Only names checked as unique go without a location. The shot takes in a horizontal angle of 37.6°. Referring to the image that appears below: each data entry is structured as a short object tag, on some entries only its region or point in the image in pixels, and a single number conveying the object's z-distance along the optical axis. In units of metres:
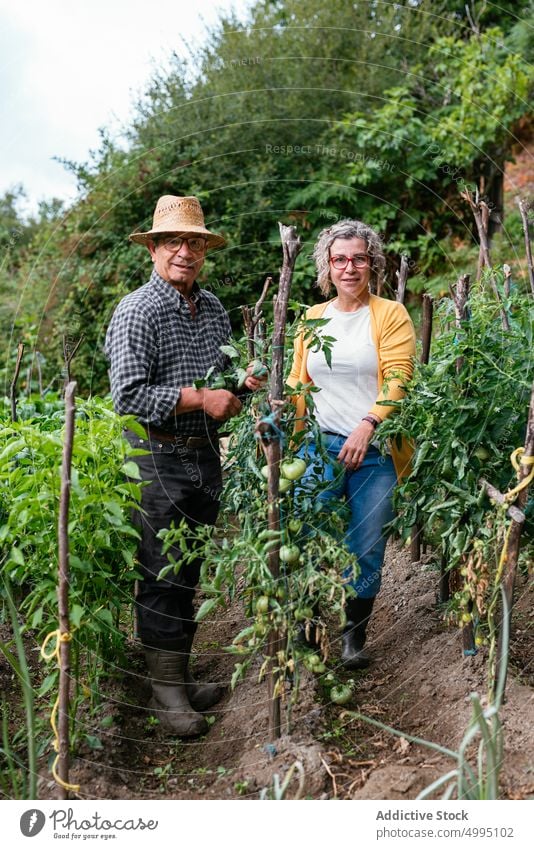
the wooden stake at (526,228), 2.83
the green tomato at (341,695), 2.63
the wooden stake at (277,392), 2.26
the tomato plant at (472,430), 2.43
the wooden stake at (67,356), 2.74
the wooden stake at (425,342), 3.48
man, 2.65
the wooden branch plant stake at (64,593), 1.99
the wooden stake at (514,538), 2.25
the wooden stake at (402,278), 3.65
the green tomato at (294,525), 2.35
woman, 2.83
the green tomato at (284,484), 2.30
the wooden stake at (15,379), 3.23
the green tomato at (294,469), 2.28
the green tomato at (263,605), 2.23
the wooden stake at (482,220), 3.21
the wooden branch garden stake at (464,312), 2.63
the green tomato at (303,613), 2.21
